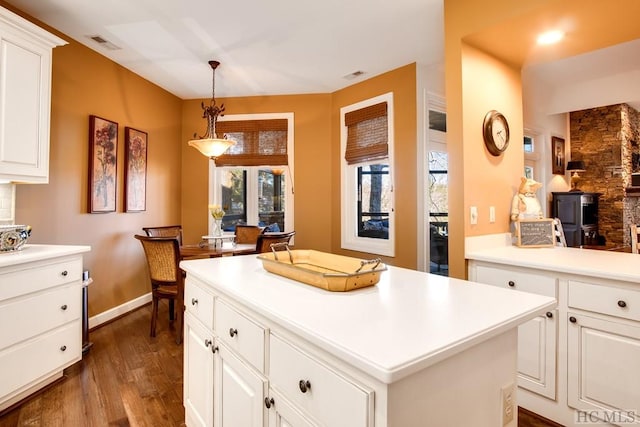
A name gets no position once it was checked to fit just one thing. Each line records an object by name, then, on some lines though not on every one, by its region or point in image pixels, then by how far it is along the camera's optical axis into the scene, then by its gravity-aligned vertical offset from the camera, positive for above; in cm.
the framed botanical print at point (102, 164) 330 +55
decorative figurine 258 +12
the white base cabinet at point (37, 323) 195 -67
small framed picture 603 +116
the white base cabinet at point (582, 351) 160 -70
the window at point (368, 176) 384 +52
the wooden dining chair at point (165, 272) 301 -50
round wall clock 244 +64
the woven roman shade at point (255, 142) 459 +104
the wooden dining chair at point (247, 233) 427 -19
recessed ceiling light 221 +123
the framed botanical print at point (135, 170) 376 +55
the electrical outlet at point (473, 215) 232 +2
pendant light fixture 346 +78
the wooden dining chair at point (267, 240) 318 -21
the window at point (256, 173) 459 +64
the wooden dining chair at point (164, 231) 389 -16
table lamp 618 +91
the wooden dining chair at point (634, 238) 250 -15
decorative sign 246 -11
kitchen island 71 -34
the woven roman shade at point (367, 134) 386 +102
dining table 314 -32
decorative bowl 213 -12
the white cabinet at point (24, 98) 219 +83
